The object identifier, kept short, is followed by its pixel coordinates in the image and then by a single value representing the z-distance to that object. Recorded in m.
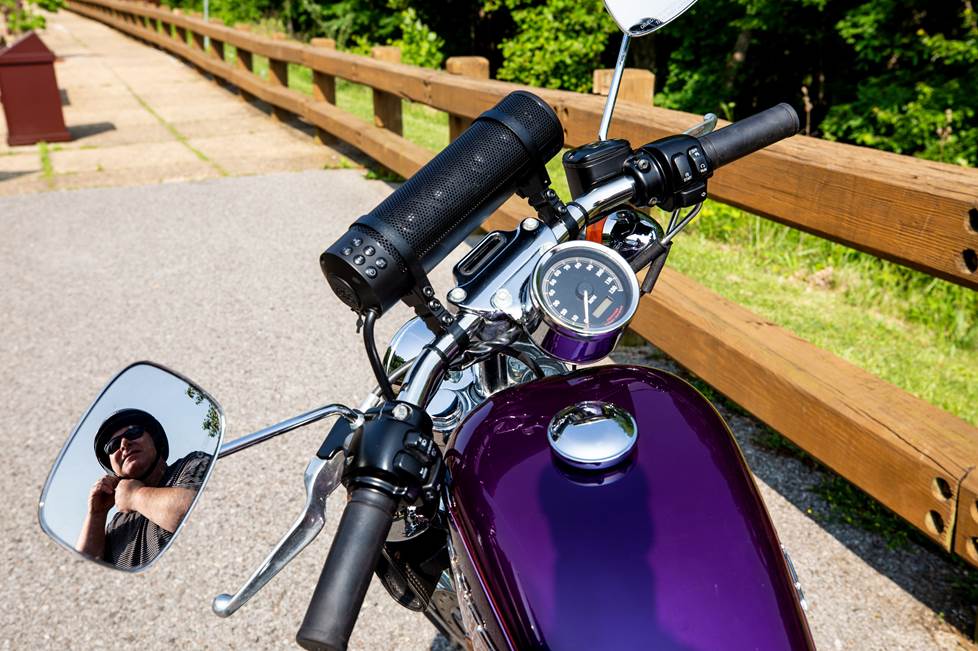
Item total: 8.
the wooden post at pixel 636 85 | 3.91
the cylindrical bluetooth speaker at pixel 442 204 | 1.11
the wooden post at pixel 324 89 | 8.47
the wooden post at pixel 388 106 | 7.16
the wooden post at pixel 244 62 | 11.41
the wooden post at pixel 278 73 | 9.80
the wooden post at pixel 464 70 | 5.64
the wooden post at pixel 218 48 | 12.87
